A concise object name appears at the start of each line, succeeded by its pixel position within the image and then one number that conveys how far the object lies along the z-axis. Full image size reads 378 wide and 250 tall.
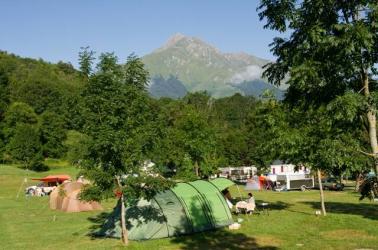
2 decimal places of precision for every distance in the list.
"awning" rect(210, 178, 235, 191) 26.13
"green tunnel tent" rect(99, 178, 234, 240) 20.31
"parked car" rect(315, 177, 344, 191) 49.39
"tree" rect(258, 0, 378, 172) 9.07
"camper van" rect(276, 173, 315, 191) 51.00
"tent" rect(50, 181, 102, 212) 32.41
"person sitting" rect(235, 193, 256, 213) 25.66
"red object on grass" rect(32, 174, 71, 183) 55.61
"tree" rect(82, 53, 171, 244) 17.48
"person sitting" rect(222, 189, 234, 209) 30.62
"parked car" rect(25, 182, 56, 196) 49.31
